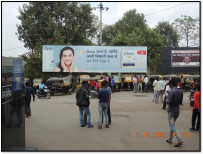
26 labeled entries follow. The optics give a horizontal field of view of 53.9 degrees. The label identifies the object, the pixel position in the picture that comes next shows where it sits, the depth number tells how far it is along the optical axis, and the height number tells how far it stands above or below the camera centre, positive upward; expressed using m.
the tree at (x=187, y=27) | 34.74 +9.03
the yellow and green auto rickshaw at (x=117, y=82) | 19.52 -0.51
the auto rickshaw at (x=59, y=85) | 17.02 -0.68
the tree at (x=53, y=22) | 26.58 +7.49
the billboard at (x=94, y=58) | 20.70 +1.98
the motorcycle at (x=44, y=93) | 15.06 -1.20
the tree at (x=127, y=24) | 43.69 +12.00
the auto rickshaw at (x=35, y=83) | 18.89 -0.57
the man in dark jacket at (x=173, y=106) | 5.23 -0.75
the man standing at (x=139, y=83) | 18.79 -0.53
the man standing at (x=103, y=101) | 6.80 -0.81
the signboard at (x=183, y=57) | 20.35 +2.10
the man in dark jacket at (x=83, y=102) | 6.96 -0.86
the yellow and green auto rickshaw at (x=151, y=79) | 19.59 -0.21
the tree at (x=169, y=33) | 46.37 +10.44
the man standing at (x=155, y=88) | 11.98 -0.64
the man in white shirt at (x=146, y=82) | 18.56 -0.43
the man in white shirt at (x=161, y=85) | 11.40 -0.43
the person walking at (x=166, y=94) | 9.98 -0.83
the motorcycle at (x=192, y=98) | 10.79 -1.12
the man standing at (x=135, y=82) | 18.37 -0.47
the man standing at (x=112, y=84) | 18.36 -0.61
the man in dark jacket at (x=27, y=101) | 8.54 -1.05
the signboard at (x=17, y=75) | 4.43 +0.05
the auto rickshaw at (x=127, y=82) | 20.27 -0.47
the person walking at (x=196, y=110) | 6.16 -1.02
